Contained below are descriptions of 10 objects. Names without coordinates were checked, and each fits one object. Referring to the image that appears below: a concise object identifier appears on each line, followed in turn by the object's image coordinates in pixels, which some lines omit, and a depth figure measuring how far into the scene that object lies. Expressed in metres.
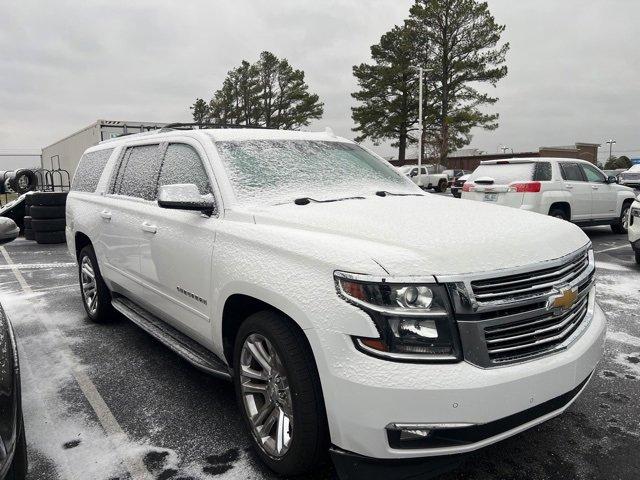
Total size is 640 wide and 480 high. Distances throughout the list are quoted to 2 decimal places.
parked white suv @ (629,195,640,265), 7.48
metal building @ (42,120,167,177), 14.65
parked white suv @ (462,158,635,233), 9.86
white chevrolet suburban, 1.99
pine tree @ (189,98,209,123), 57.88
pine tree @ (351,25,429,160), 39.25
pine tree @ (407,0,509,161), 36.53
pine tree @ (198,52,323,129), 45.12
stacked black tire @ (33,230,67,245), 11.16
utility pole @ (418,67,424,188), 32.83
